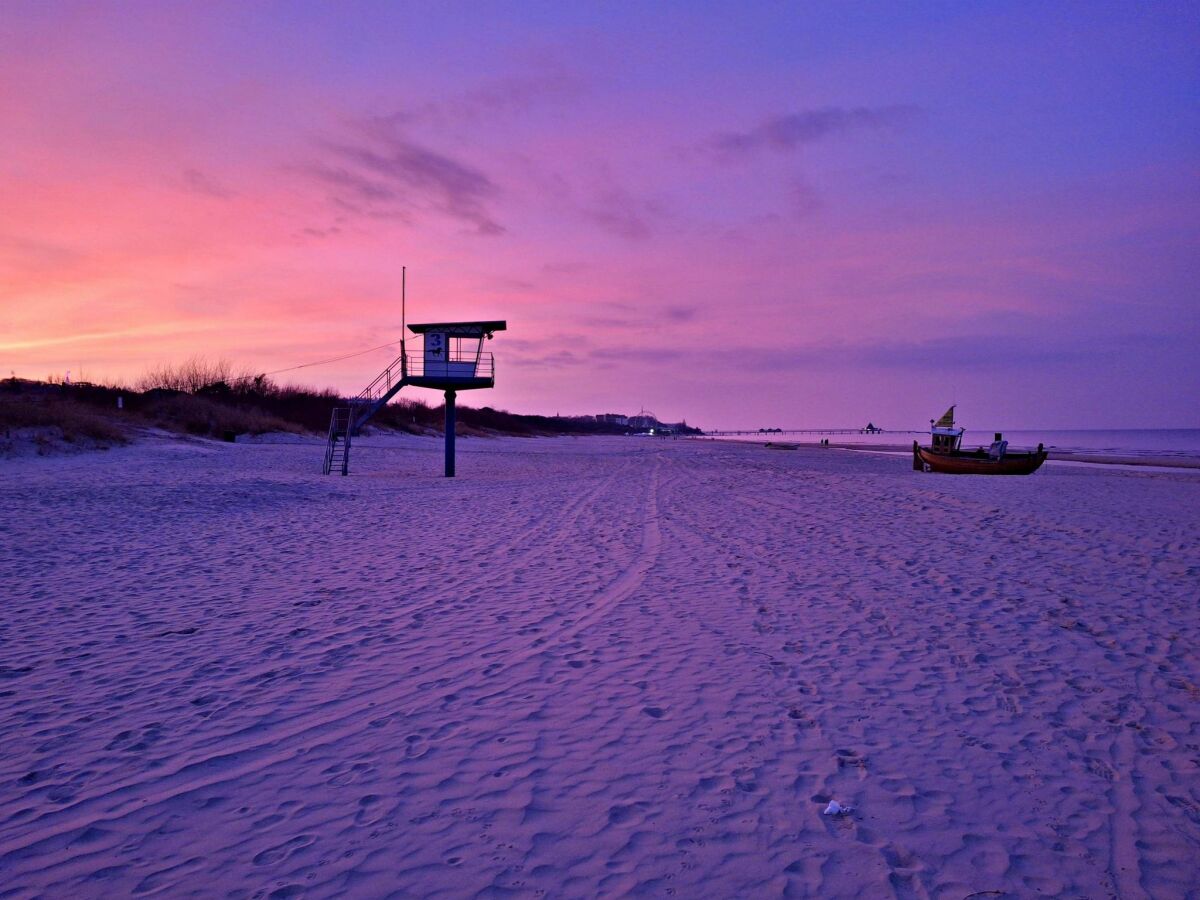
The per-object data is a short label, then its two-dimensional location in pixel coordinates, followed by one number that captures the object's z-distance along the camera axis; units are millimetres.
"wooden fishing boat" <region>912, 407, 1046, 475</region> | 31719
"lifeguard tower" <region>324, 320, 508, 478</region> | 26750
